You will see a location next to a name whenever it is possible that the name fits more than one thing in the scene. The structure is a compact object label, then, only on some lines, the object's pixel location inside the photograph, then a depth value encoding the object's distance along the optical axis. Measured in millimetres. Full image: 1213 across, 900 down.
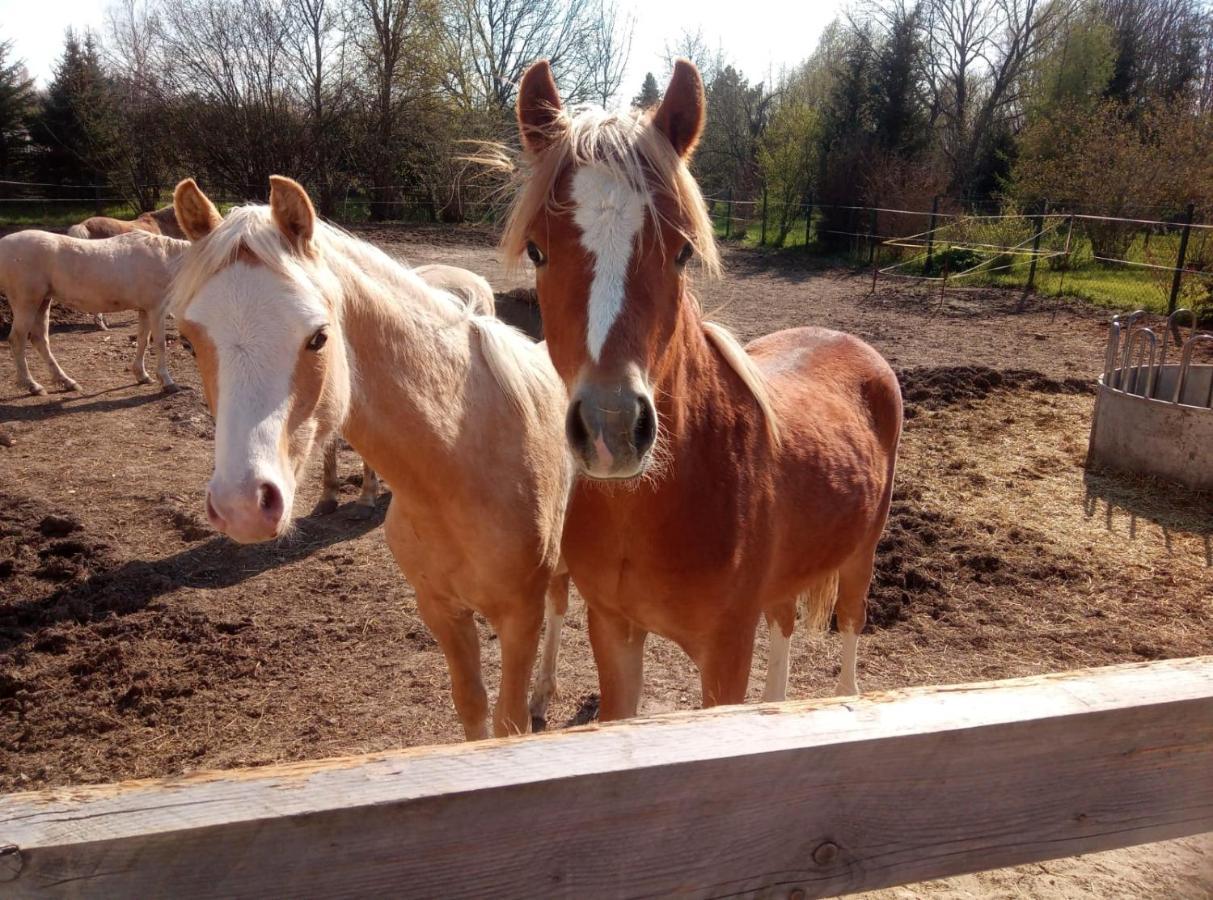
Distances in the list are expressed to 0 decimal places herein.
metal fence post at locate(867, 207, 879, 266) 20078
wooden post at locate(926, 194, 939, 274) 17802
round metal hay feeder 5801
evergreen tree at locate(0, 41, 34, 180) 22047
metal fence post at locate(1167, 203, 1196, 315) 11766
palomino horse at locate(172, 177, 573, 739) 1596
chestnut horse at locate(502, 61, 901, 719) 1669
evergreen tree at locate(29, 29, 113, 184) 22156
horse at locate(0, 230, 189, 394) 8500
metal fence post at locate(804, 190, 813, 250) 23050
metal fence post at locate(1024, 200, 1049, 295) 17939
